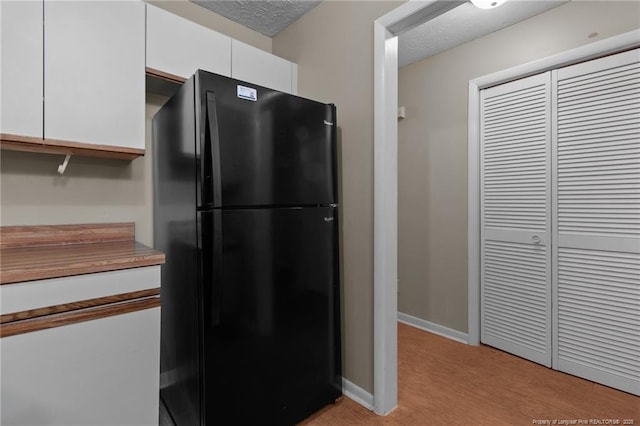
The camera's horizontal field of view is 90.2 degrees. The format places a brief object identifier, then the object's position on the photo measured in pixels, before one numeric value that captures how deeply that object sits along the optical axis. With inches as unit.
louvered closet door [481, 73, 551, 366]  87.4
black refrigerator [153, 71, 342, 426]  50.6
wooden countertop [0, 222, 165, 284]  42.2
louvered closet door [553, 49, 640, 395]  74.2
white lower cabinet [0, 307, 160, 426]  41.3
